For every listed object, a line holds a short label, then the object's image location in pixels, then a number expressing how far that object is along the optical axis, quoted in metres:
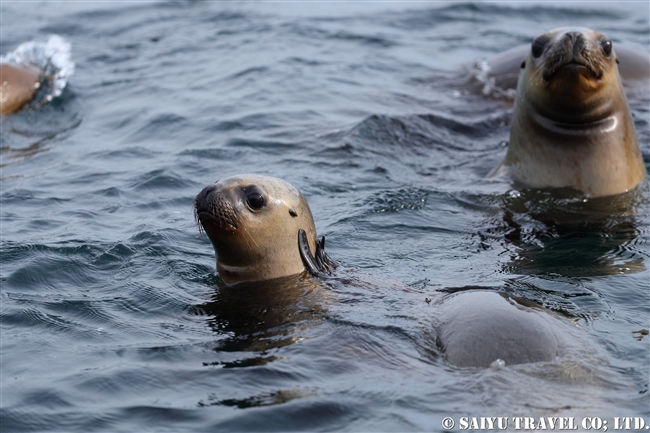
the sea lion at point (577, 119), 15.01
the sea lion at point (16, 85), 23.36
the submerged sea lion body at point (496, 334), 9.39
